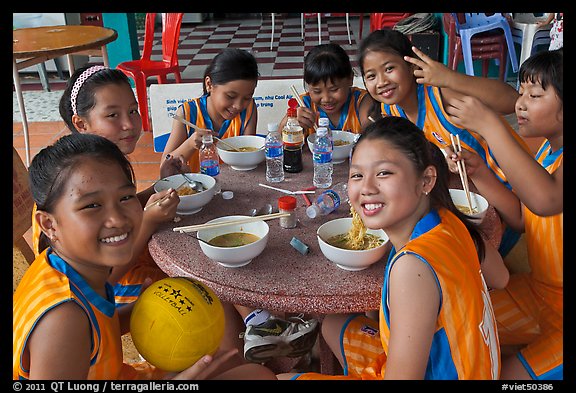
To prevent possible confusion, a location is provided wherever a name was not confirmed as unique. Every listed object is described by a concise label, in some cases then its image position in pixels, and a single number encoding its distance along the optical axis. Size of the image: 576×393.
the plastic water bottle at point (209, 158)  2.47
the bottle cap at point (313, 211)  2.05
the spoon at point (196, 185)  2.26
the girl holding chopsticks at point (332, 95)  2.98
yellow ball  1.45
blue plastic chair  5.84
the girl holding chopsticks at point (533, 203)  1.78
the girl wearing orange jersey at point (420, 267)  1.35
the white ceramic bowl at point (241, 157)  2.53
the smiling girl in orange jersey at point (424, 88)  2.39
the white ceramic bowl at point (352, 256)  1.64
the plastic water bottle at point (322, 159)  2.36
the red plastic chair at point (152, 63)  5.15
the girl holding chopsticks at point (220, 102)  2.88
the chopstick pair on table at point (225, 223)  1.87
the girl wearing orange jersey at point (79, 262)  1.38
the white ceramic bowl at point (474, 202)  1.91
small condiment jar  1.96
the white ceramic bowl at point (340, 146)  2.63
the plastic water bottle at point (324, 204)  2.06
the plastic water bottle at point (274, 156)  2.44
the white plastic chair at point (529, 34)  5.63
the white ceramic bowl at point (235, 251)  1.68
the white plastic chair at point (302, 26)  9.22
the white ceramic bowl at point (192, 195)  2.09
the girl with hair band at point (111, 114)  2.24
